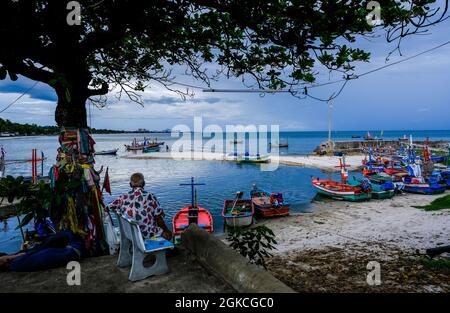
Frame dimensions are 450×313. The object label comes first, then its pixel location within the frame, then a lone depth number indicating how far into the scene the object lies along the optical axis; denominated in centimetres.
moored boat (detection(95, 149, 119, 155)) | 7562
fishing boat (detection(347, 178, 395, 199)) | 2514
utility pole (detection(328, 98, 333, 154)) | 6156
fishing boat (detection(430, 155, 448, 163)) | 4497
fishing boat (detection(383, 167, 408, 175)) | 3293
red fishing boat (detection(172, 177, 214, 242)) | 1591
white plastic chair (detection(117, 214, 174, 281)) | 397
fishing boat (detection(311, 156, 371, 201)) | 2472
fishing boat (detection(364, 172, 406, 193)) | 2697
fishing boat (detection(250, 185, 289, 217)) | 2052
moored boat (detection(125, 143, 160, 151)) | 8512
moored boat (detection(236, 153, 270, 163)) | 5738
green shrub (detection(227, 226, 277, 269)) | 461
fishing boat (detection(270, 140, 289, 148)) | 10445
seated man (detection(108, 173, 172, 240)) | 447
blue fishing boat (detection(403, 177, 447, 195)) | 2595
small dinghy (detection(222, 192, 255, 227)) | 1847
